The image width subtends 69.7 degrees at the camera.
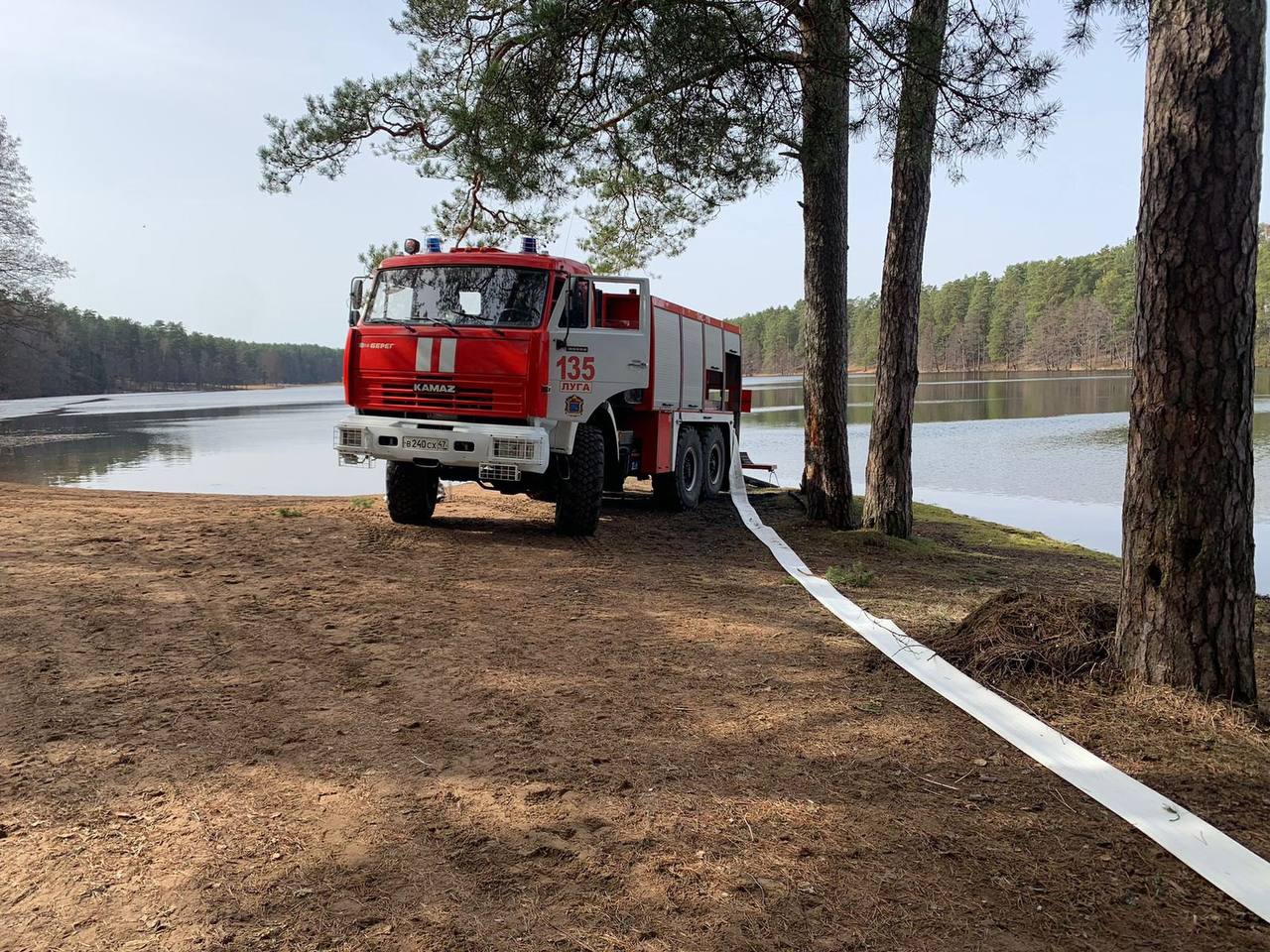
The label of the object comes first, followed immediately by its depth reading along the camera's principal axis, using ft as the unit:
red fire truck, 27.81
